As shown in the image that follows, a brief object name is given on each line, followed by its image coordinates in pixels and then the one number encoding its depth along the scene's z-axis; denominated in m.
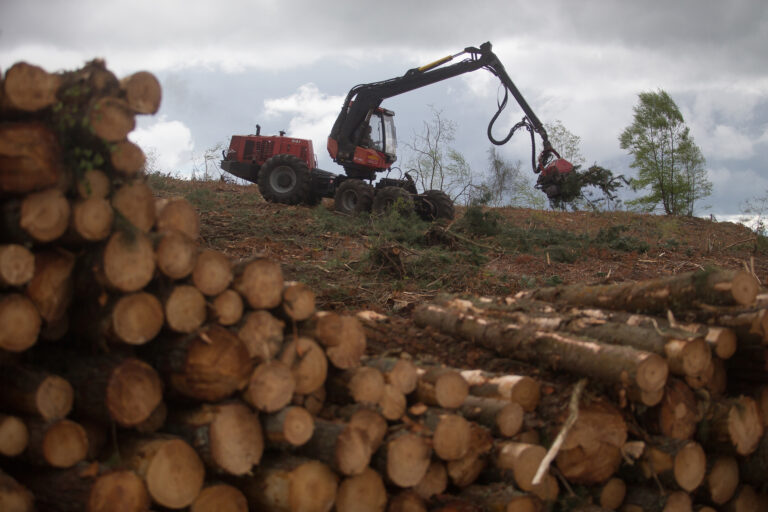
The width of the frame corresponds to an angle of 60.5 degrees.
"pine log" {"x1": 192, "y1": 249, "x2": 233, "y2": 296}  3.28
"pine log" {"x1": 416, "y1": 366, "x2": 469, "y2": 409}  3.81
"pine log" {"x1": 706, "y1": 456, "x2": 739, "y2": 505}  4.00
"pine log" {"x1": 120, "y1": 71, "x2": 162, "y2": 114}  3.29
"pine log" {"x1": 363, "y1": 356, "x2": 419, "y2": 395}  3.80
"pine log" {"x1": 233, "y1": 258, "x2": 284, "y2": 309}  3.46
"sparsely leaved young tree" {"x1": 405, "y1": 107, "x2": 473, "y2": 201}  24.92
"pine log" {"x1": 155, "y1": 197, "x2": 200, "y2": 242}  3.49
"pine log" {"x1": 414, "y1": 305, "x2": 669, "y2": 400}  3.74
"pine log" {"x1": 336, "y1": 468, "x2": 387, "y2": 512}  3.30
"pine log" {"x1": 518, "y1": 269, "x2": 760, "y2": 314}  4.10
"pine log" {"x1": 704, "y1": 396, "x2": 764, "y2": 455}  3.96
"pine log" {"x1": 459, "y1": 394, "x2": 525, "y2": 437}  3.78
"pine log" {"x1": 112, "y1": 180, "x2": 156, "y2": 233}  3.24
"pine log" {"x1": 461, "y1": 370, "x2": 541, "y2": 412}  3.97
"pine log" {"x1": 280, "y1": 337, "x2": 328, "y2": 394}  3.49
